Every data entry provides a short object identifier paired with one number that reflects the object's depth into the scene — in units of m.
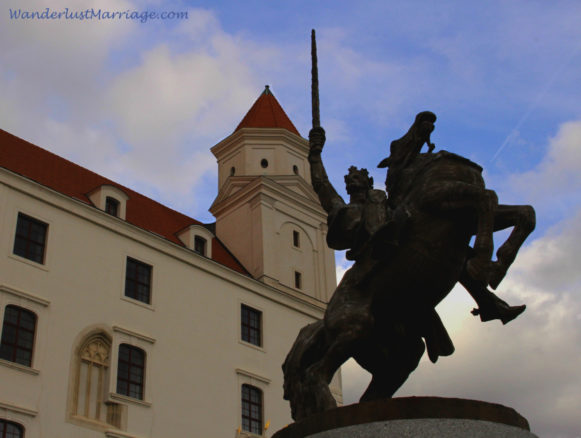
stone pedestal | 4.88
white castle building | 23.62
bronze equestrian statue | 5.75
